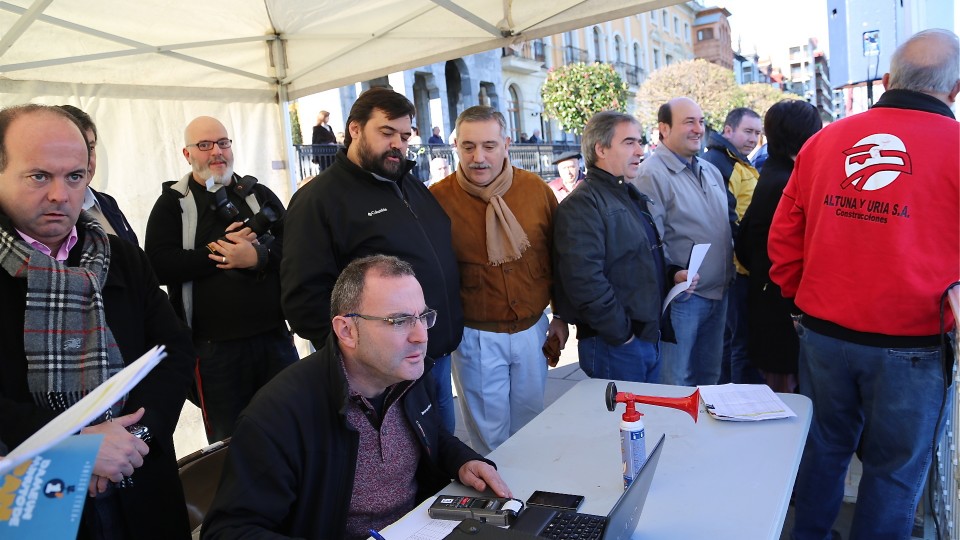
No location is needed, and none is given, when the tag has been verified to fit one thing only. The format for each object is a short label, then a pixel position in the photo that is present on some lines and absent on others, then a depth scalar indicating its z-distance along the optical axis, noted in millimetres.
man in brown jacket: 3215
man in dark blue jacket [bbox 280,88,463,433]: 2715
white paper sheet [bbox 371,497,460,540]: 1619
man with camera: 3055
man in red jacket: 2289
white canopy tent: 3566
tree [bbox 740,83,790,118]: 41438
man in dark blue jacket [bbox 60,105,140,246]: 2773
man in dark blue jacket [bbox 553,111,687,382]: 3072
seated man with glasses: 1669
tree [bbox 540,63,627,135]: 25891
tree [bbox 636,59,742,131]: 33688
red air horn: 1884
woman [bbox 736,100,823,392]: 3512
